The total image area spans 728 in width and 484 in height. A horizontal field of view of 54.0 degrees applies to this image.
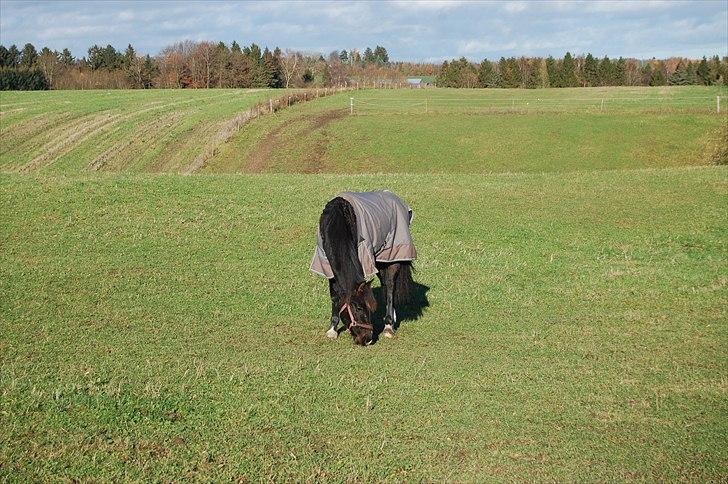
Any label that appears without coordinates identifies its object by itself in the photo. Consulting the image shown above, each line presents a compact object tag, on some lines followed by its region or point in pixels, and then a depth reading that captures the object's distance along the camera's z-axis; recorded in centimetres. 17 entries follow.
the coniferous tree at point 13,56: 11675
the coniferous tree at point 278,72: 11051
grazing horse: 891
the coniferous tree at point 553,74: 10912
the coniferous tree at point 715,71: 10423
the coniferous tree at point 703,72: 10560
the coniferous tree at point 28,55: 11758
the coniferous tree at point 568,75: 10856
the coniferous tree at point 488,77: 11531
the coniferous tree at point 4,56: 11344
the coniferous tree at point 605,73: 11356
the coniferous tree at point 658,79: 11138
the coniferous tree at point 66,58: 12551
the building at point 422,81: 12631
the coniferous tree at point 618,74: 11356
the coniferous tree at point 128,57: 11266
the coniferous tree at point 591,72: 11388
